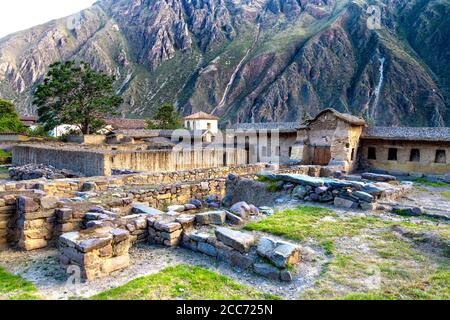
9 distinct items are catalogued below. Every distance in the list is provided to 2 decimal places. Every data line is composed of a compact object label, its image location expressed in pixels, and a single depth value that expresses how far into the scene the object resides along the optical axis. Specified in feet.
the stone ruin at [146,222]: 19.12
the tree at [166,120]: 183.42
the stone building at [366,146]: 73.67
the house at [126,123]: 199.40
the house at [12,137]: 124.86
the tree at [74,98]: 130.31
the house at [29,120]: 231.40
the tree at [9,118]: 159.33
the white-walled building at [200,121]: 232.12
